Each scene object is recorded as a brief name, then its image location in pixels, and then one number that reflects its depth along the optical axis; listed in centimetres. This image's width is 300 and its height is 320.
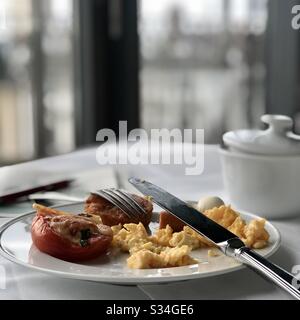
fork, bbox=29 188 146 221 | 78
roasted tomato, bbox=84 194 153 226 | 79
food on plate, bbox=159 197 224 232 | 76
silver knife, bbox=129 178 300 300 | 59
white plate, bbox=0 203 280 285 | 61
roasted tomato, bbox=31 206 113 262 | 66
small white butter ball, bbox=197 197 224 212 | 85
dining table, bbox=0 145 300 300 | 62
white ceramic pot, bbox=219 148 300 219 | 88
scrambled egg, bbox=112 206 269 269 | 65
